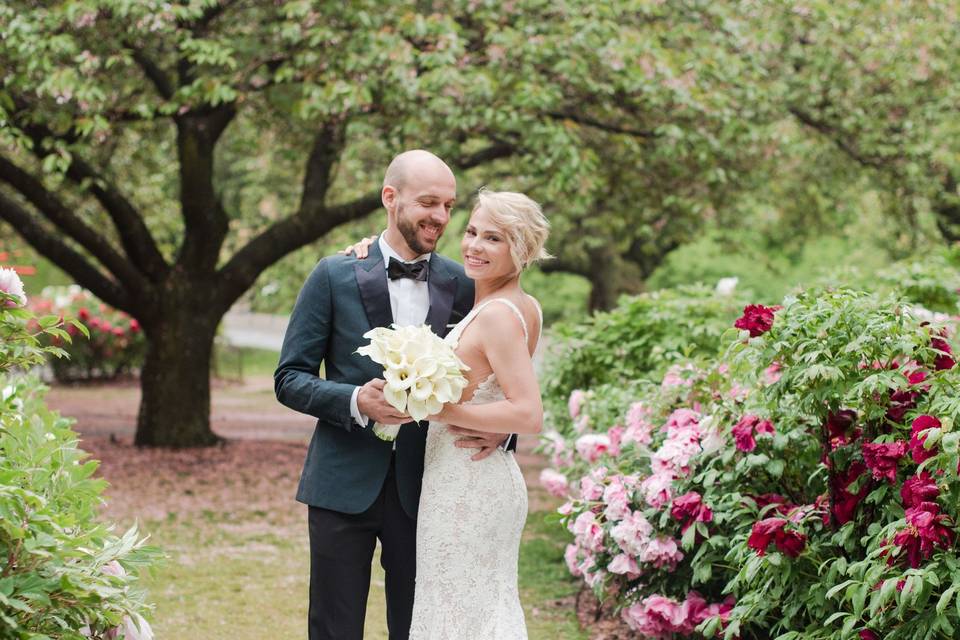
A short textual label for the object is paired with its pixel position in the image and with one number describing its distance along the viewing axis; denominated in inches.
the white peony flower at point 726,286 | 348.1
